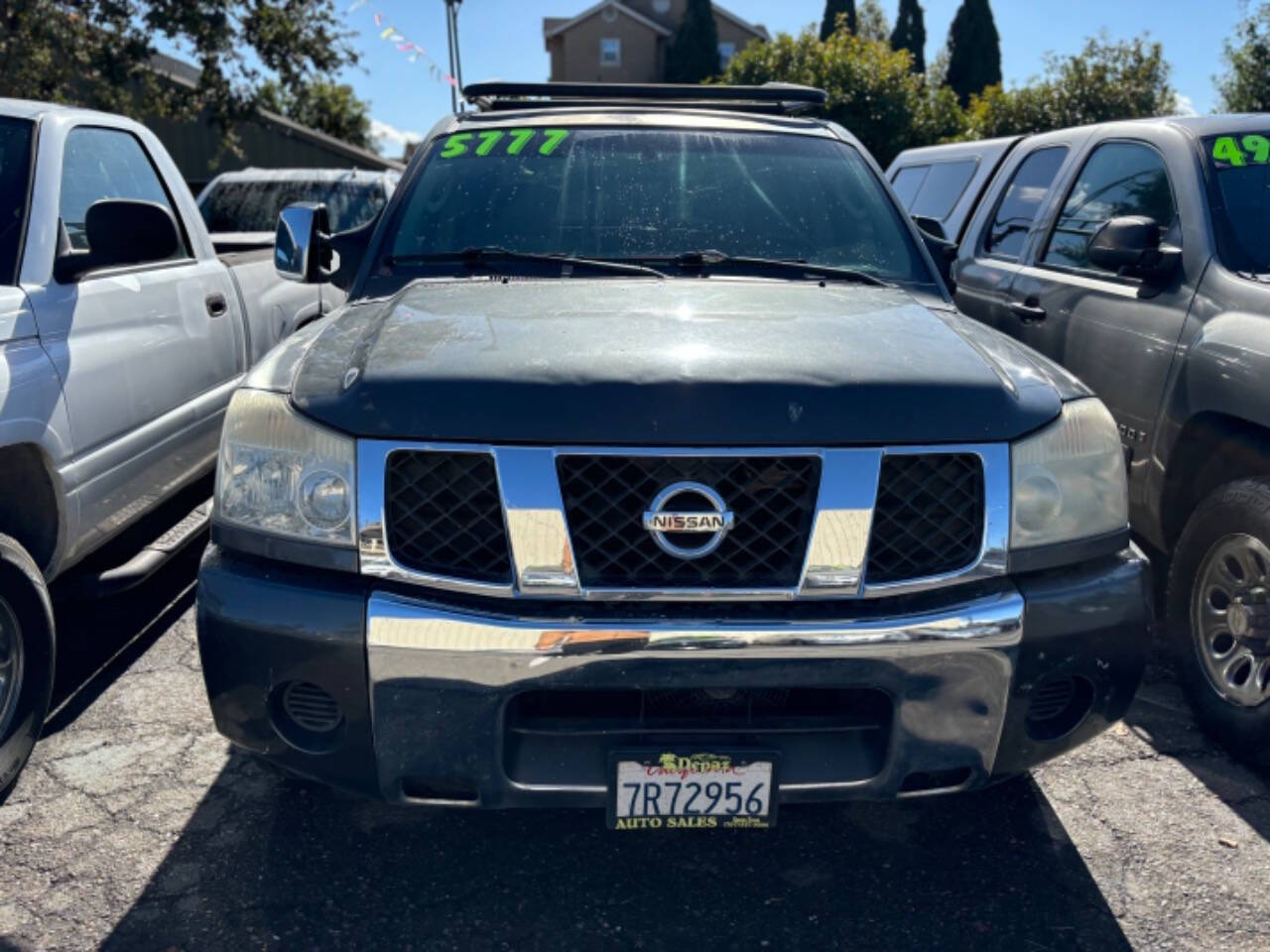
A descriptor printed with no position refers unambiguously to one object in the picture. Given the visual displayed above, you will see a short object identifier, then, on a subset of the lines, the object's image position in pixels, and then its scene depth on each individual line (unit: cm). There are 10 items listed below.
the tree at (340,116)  3862
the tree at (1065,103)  2700
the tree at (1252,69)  2111
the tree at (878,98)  2823
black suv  230
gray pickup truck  337
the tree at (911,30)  4772
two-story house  4650
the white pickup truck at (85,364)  313
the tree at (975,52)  4500
